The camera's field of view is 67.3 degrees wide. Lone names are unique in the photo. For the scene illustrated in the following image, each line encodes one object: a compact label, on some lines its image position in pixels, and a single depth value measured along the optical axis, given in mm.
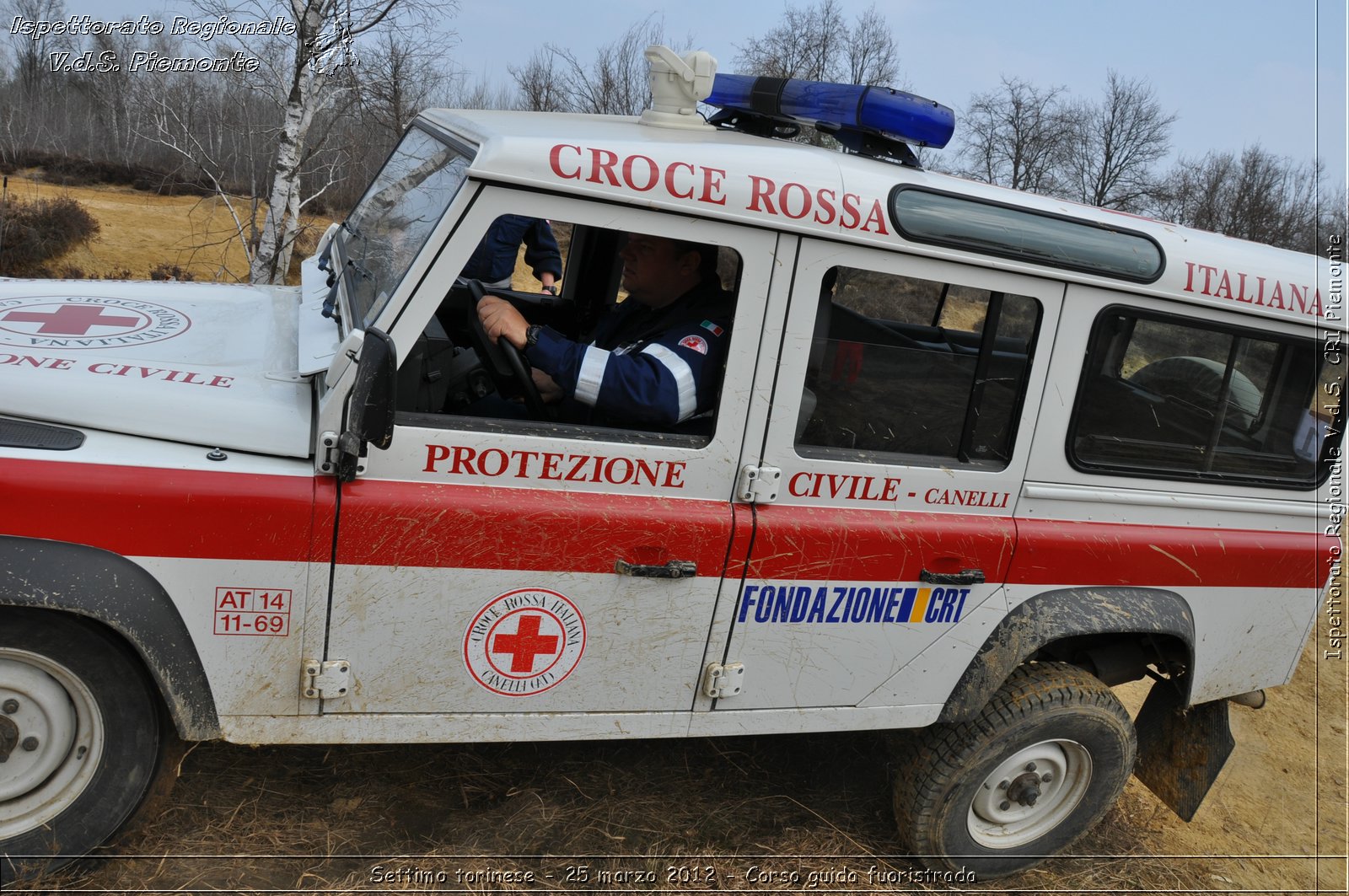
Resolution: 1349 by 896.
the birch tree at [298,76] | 8328
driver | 2633
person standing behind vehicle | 2770
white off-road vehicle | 2383
